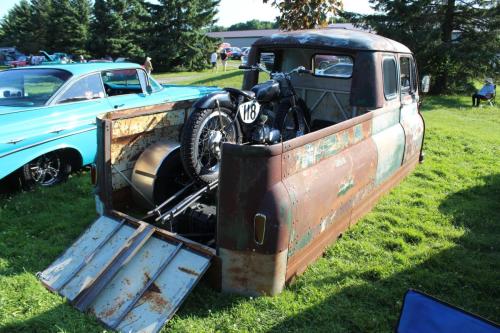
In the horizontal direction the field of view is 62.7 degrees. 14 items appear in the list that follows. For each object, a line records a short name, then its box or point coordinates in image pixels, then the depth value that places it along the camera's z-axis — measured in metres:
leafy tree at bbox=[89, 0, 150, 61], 30.23
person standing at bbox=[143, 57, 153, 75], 18.21
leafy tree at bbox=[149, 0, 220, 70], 28.52
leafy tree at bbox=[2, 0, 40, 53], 42.88
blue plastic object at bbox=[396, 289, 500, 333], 2.07
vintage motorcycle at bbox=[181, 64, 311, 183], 3.82
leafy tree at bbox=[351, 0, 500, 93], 15.77
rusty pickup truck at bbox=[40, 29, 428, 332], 2.88
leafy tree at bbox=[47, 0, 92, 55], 33.44
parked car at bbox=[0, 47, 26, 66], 41.89
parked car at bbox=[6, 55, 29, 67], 35.19
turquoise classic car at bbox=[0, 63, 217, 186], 4.81
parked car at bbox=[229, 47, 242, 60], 42.61
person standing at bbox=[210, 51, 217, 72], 26.70
